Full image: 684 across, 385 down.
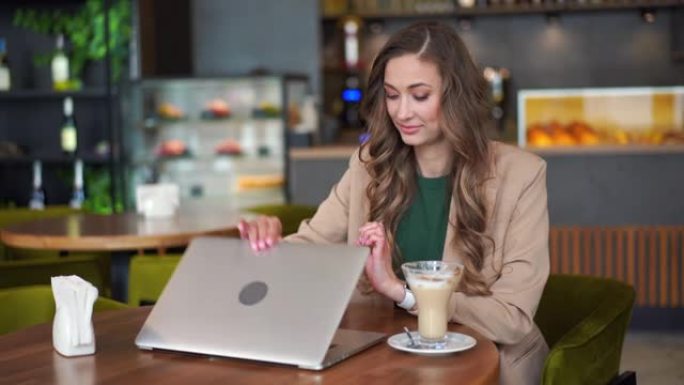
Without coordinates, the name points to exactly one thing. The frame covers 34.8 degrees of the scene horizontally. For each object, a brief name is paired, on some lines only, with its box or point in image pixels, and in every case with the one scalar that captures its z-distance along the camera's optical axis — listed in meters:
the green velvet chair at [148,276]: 3.94
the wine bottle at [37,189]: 7.06
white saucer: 1.84
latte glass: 1.86
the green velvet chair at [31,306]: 2.58
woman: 2.24
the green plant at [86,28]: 7.16
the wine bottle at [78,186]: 7.07
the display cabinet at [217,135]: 6.68
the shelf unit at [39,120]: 7.35
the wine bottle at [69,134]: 7.03
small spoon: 1.89
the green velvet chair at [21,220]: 4.84
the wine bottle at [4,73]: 7.15
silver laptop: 1.79
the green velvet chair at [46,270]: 3.85
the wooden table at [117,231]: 3.89
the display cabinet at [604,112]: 7.74
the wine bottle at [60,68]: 7.05
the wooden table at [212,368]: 1.72
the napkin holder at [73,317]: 1.91
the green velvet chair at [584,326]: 2.12
